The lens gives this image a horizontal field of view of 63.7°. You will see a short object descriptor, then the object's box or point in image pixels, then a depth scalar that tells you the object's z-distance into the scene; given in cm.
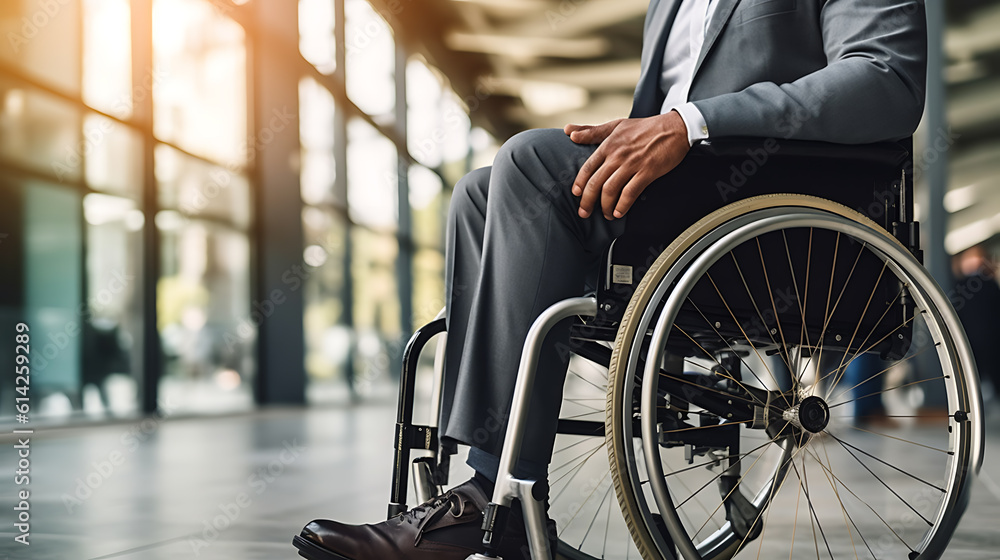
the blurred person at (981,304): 483
